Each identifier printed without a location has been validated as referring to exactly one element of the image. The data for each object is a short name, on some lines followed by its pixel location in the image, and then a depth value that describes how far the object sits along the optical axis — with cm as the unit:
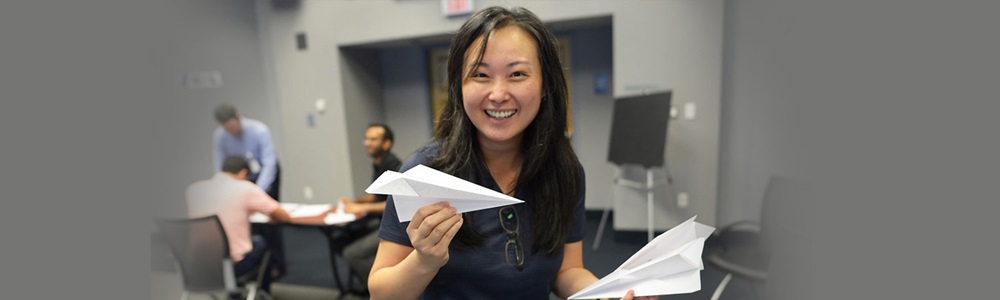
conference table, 171
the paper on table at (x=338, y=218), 174
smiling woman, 46
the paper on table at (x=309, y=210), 178
